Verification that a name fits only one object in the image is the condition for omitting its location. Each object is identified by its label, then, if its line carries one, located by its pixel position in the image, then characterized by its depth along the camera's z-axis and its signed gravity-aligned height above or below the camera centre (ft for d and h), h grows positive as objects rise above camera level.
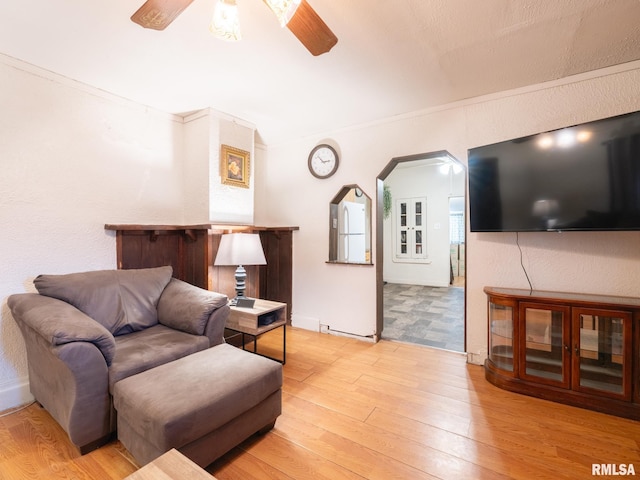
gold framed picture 10.04 +2.66
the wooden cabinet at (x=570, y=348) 6.15 -2.54
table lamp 8.63 -0.35
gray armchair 4.91 -1.92
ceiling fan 3.94 +3.33
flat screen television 6.19 +1.44
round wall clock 11.24 +3.15
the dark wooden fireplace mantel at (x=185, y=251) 8.84 -0.36
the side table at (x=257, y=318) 8.02 -2.26
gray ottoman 4.21 -2.61
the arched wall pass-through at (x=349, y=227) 11.55 +0.56
